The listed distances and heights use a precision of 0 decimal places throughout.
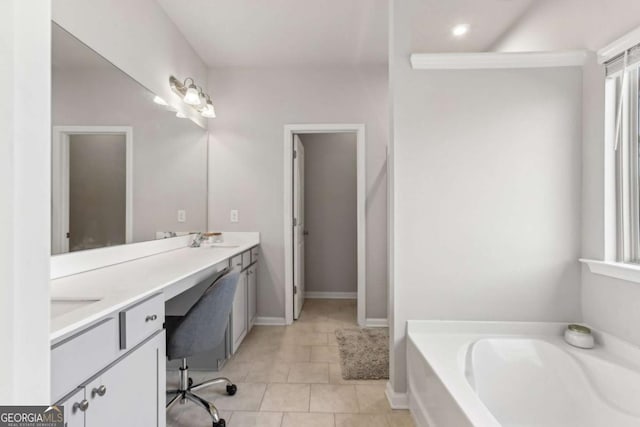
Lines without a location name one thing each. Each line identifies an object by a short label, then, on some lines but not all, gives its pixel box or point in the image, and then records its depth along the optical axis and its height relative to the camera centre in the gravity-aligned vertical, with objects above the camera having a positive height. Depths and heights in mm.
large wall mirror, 1441 +333
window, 1531 +328
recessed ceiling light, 2510 +1555
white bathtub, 1316 -773
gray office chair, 1555 -618
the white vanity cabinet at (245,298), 2379 -761
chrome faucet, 2744 -260
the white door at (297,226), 3240 -154
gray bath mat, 2147 -1135
